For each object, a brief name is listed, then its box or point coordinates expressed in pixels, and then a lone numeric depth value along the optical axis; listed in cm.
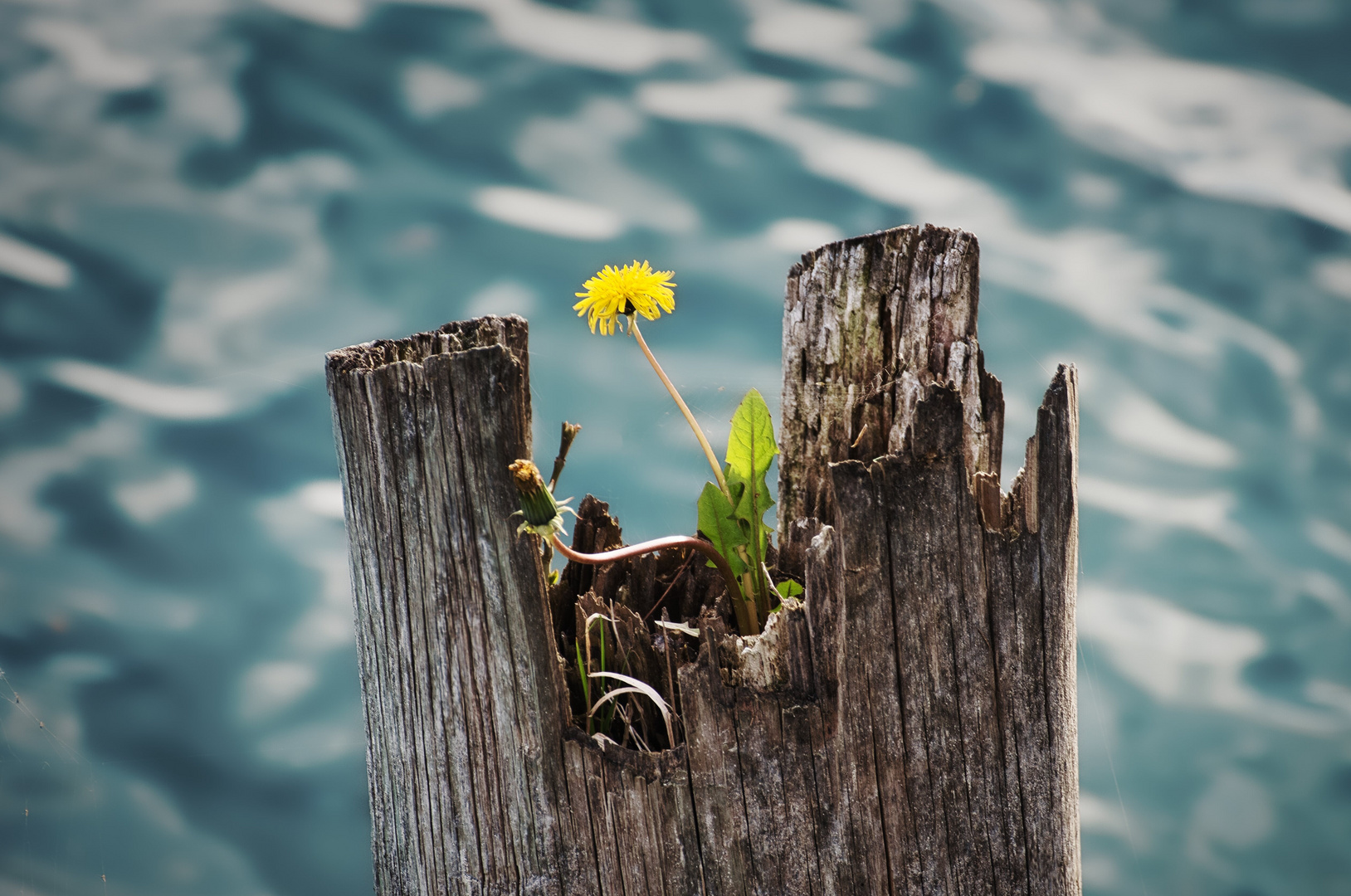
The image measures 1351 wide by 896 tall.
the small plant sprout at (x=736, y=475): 322
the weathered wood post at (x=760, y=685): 317
